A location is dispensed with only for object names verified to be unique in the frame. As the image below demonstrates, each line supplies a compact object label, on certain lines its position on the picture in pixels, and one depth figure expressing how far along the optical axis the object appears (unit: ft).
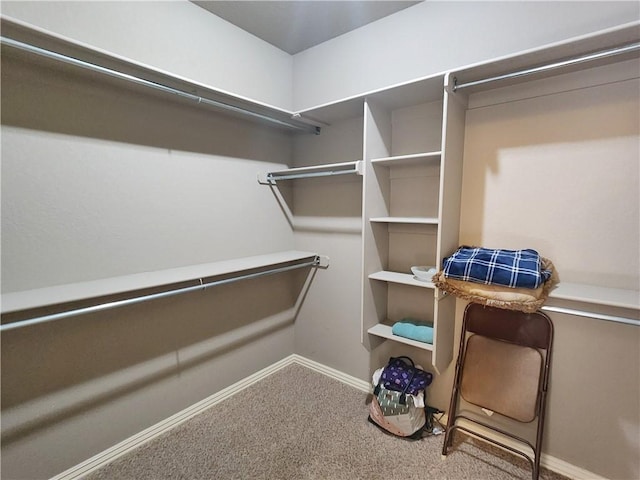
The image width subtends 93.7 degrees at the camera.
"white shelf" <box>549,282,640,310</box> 3.96
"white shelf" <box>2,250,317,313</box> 4.10
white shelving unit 5.49
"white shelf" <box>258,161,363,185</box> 6.28
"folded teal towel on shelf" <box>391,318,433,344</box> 5.73
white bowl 5.64
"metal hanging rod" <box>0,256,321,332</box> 3.91
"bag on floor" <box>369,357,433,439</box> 5.96
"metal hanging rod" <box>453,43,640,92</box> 3.88
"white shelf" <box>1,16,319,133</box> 3.87
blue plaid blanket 4.45
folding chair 5.13
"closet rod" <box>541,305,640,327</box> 3.97
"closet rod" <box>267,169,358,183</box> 6.73
